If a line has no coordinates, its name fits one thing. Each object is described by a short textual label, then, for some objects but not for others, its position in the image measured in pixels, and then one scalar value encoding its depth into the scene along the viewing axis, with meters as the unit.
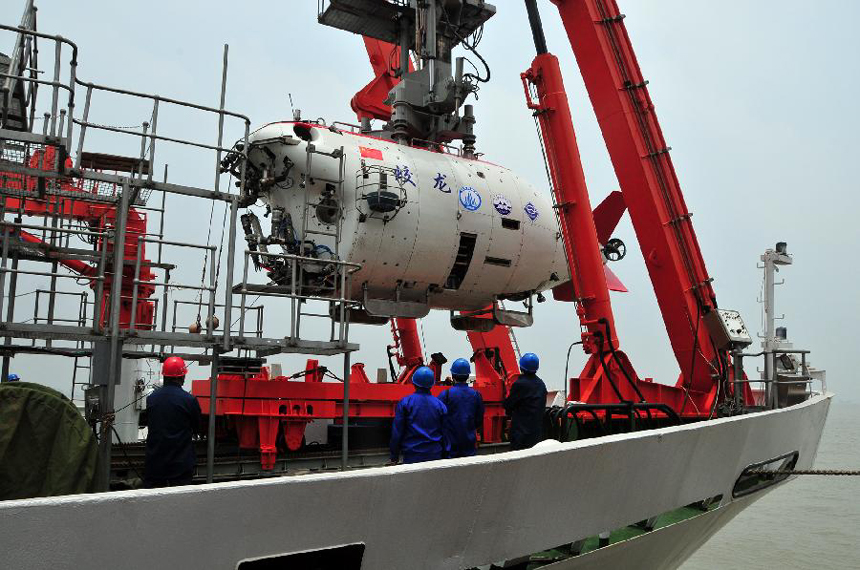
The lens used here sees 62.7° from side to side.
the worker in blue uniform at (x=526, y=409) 7.35
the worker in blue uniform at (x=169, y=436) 5.88
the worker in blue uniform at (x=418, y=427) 6.65
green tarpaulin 4.23
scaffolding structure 6.12
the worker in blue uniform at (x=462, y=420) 7.15
